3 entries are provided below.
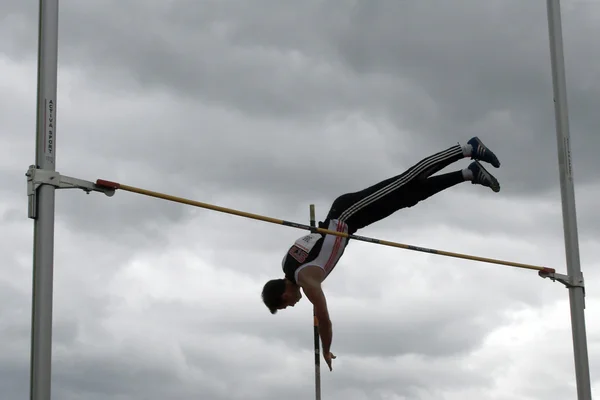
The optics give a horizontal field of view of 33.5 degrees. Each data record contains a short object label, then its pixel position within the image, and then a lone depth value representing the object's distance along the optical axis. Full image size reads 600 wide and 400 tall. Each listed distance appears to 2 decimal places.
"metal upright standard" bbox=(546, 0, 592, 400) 9.88
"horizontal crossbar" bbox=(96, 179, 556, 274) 6.94
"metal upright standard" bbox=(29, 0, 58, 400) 6.14
